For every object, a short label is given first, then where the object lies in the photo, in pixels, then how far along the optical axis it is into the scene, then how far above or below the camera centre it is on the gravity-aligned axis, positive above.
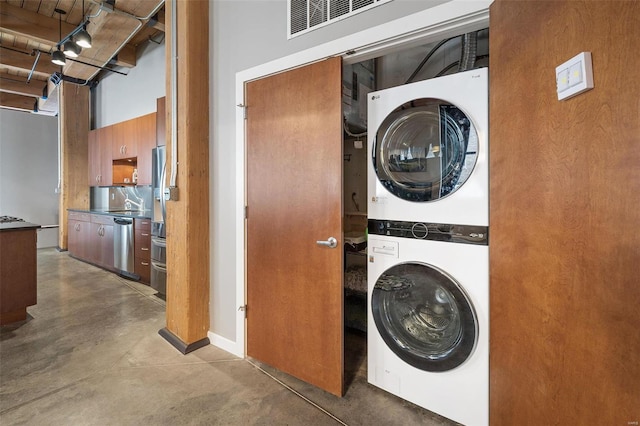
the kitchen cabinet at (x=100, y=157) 5.02 +1.00
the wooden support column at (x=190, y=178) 2.22 +0.26
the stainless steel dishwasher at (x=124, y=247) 3.95 -0.50
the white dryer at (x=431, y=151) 1.40 +0.32
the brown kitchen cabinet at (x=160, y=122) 3.33 +1.04
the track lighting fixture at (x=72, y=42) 3.28 +2.00
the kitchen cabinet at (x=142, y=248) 3.74 -0.49
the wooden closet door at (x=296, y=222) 1.73 -0.07
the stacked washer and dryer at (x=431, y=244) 1.41 -0.18
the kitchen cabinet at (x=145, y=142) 4.15 +1.02
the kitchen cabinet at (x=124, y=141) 4.47 +1.15
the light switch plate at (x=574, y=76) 0.86 +0.42
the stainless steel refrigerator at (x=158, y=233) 3.32 -0.26
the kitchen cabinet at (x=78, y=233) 4.87 -0.39
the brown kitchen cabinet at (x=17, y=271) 2.64 -0.56
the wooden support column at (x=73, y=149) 5.58 +1.25
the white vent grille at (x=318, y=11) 1.64 +1.21
